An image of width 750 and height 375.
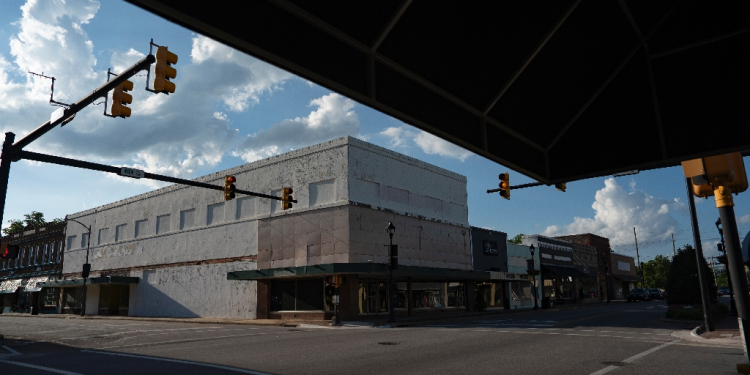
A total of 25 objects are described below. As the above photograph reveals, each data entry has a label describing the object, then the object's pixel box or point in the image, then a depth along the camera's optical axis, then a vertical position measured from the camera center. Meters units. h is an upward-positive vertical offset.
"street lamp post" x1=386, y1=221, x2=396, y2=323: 26.70 -0.18
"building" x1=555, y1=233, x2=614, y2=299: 69.88 +4.56
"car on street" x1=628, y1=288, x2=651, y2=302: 56.16 -1.02
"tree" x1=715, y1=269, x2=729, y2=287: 173.48 +2.21
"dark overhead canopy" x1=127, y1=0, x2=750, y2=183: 3.31 +1.77
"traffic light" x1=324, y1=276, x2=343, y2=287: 27.18 +0.57
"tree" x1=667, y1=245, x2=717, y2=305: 25.53 +0.15
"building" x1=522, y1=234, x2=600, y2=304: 54.12 +1.95
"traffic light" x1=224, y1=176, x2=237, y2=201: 19.86 +4.09
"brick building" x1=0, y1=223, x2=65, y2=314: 53.50 +2.94
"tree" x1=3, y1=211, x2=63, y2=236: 92.12 +14.02
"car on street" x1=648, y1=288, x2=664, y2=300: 63.60 -0.96
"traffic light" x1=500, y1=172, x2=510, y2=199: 18.61 +3.76
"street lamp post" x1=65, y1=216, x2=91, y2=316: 40.56 +1.60
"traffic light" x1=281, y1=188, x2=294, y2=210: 22.27 +4.16
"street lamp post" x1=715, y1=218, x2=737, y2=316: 26.99 -1.32
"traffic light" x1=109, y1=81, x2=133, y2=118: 11.41 +4.42
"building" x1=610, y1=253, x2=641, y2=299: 76.12 +1.96
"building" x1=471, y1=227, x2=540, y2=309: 41.53 +1.81
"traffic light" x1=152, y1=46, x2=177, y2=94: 10.05 +4.44
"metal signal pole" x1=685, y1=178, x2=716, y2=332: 19.75 +1.95
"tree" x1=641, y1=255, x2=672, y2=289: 113.34 +3.79
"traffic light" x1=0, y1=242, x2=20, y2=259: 17.27 +1.63
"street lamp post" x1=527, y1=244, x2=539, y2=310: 41.02 +1.70
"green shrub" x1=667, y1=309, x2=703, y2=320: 22.92 -1.35
